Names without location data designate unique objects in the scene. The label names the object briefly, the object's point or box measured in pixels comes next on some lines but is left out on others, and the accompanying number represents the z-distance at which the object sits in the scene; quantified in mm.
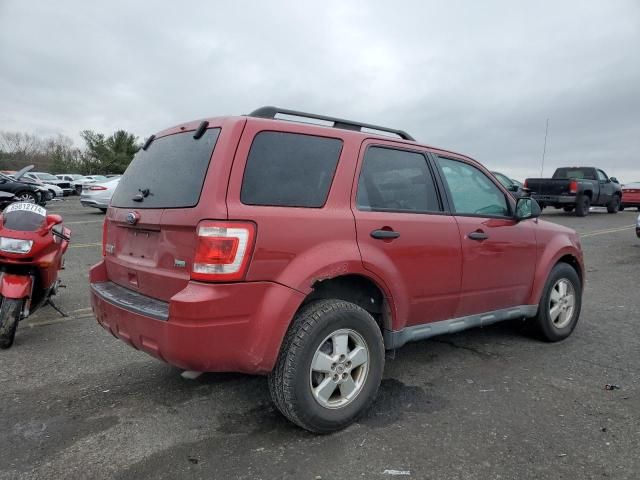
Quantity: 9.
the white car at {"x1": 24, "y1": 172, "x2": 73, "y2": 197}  34438
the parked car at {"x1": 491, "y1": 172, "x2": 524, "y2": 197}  16389
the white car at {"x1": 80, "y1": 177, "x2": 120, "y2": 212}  16688
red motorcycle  4250
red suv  2596
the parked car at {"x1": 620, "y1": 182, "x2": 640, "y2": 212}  22656
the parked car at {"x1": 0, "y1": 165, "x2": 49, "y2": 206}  18203
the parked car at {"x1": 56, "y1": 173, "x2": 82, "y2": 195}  36419
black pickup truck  17797
